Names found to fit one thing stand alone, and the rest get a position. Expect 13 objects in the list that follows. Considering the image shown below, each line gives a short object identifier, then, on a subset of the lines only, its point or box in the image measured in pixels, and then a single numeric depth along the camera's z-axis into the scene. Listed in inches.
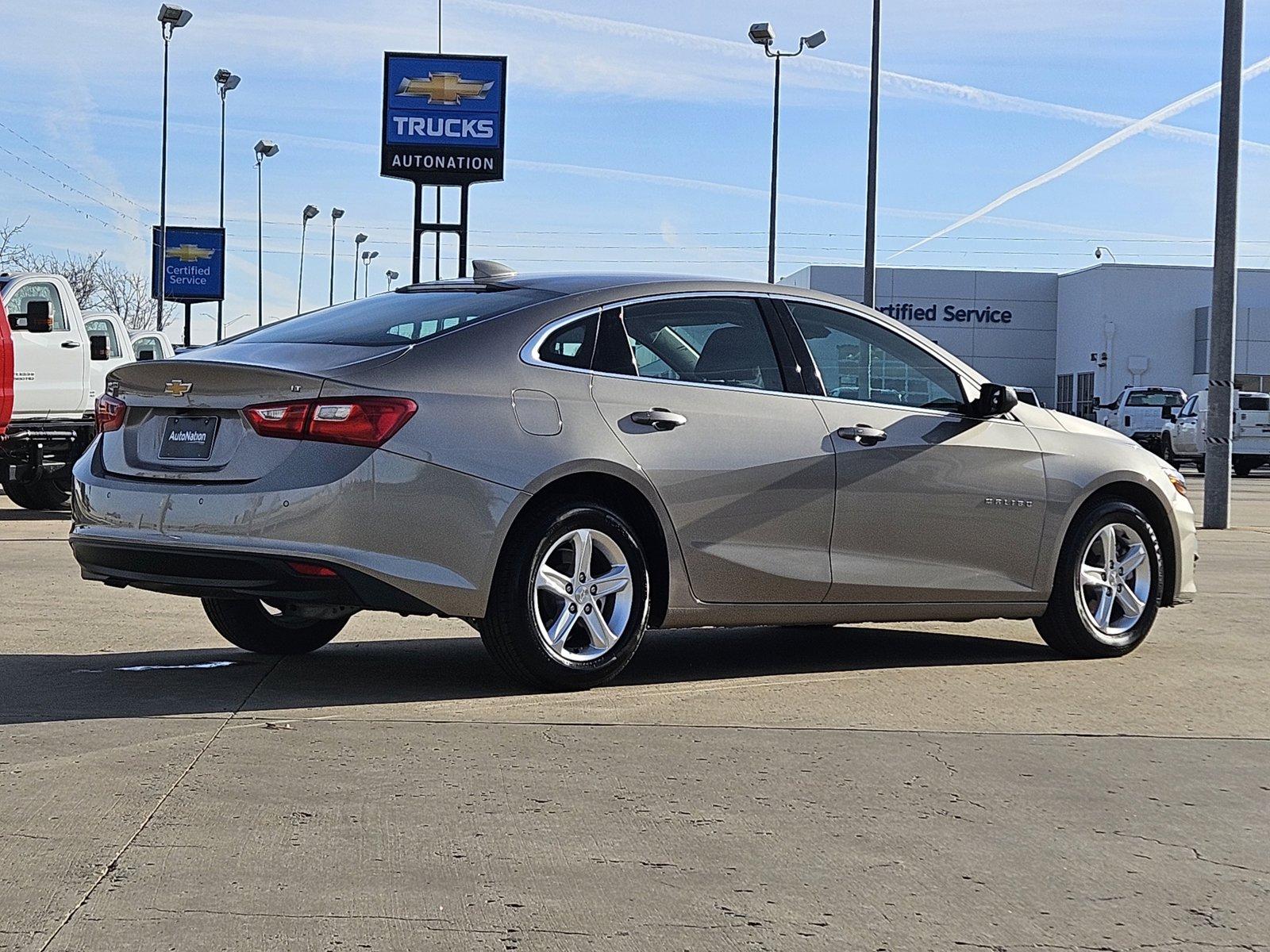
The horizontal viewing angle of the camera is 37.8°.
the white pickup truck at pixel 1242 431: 1416.1
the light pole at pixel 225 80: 2268.7
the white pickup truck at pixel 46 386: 705.0
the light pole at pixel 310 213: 3292.3
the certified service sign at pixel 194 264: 2454.5
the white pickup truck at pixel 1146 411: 1619.1
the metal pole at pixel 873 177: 1149.1
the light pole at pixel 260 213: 2667.3
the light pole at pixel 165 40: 1827.0
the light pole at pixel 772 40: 1547.7
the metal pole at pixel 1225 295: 714.2
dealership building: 2573.8
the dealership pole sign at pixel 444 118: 1245.1
